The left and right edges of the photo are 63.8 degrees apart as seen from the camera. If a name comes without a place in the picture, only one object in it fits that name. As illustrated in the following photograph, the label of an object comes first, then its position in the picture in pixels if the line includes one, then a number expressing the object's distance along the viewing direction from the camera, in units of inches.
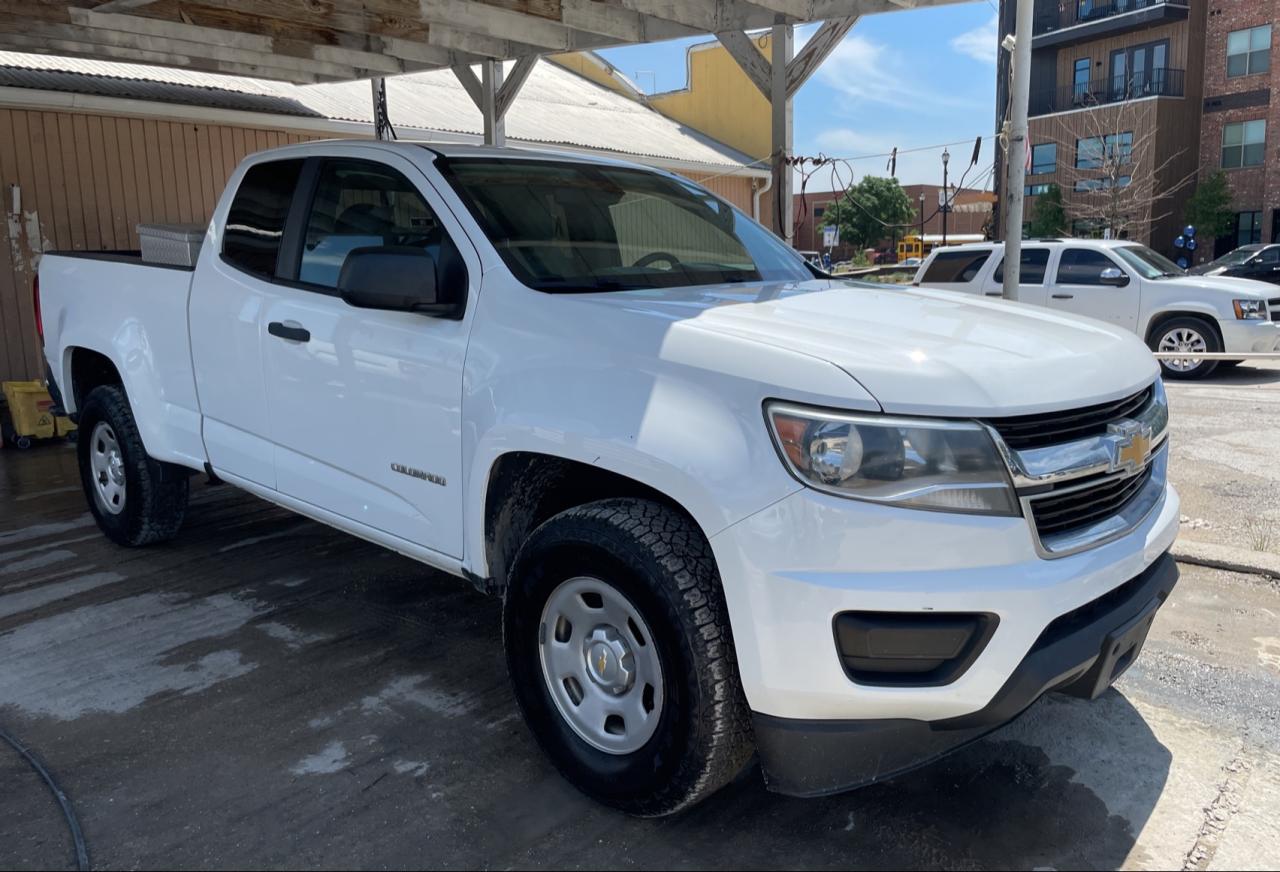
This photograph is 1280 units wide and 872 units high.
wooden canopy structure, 279.1
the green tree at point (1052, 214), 1492.4
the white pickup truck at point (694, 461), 94.3
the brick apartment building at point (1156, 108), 1326.3
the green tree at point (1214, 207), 1314.0
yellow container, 329.7
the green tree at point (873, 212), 2444.6
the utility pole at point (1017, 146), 322.7
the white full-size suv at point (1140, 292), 442.3
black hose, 107.6
